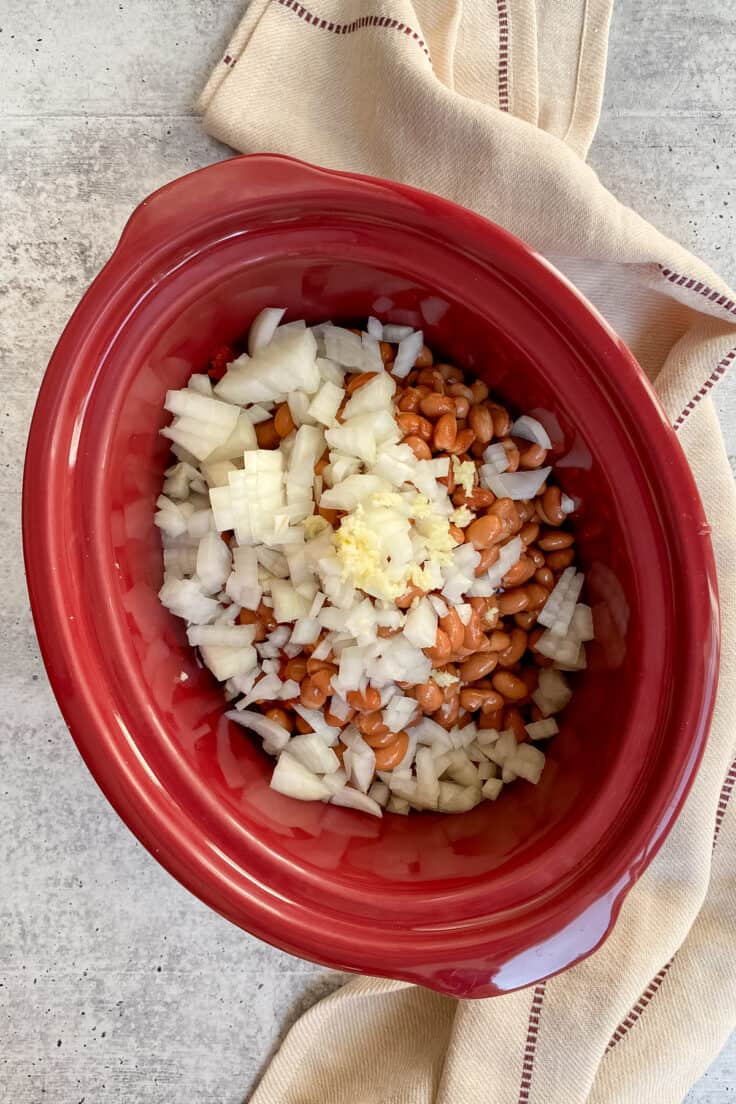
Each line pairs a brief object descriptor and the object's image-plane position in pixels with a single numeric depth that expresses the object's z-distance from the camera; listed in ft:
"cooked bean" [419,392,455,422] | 1.37
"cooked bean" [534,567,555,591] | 1.44
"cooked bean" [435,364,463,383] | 1.45
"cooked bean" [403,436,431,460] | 1.35
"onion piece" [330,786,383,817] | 1.44
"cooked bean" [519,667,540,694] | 1.48
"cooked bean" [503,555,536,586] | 1.40
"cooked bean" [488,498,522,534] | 1.38
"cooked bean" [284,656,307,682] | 1.41
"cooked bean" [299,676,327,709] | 1.37
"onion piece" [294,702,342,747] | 1.42
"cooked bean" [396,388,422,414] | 1.38
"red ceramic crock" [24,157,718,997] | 1.27
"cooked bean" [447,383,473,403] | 1.42
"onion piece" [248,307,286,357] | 1.42
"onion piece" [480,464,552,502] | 1.41
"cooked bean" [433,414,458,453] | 1.36
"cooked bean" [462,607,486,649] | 1.38
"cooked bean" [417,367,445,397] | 1.42
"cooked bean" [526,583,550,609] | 1.43
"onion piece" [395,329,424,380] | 1.43
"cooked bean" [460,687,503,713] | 1.44
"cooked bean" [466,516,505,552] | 1.36
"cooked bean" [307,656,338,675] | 1.38
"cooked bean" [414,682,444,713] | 1.39
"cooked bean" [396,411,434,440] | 1.36
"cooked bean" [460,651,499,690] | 1.42
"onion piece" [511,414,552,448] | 1.42
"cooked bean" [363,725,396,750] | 1.41
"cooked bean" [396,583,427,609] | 1.33
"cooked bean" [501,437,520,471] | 1.40
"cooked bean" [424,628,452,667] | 1.35
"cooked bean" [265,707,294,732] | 1.42
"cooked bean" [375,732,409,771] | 1.41
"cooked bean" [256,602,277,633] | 1.40
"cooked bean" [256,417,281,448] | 1.40
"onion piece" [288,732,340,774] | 1.42
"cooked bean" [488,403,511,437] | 1.41
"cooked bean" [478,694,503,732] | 1.46
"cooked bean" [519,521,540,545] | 1.42
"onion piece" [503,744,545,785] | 1.45
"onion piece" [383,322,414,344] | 1.45
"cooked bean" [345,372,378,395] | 1.39
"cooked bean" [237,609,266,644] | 1.41
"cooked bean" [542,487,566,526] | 1.42
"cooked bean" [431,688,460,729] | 1.43
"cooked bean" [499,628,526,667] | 1.44
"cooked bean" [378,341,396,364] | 1.44
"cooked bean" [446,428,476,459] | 1.37
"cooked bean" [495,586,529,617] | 1.41
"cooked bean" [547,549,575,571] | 1.45
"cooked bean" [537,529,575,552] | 1.43
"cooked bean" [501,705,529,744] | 1.46
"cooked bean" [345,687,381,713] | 1.38
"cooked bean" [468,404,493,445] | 1.39
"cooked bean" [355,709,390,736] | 1.40
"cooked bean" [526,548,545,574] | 1.43
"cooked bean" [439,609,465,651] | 1.36
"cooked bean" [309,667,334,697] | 1.37
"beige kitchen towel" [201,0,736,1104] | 1.46
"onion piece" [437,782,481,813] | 1.47
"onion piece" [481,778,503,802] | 1.46
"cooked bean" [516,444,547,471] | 1.40
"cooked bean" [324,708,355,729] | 1.41
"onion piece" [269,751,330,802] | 1.42
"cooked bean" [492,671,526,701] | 1.43
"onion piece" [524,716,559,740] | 1.46
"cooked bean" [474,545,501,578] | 1.37
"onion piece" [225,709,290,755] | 1.43
